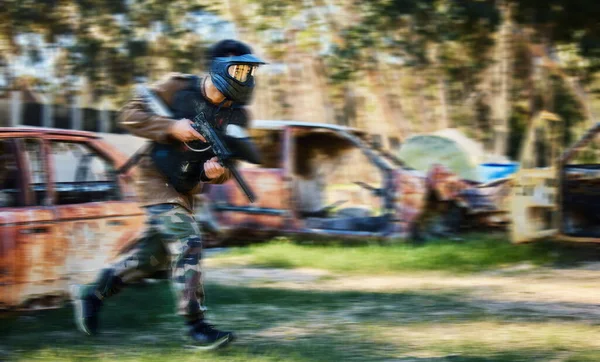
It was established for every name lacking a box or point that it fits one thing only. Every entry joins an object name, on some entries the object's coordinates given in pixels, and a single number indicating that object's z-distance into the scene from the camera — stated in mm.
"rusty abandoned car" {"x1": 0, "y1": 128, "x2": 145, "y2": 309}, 5176
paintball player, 4473
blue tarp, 12727
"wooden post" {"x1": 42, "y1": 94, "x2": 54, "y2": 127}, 16547
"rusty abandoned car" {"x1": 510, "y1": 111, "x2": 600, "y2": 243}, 8633
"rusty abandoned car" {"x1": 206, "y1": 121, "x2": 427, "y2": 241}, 9555
